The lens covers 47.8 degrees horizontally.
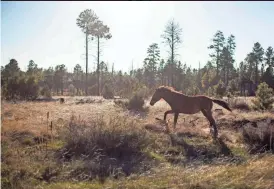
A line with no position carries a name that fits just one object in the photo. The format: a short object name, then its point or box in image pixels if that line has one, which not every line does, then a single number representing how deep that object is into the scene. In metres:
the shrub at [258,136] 8.80
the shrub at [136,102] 17.25
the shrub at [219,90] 24.97
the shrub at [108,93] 28.72
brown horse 10.80
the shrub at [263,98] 17.17
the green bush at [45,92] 28.47
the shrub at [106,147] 6.47
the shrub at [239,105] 18.42
